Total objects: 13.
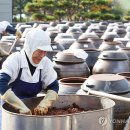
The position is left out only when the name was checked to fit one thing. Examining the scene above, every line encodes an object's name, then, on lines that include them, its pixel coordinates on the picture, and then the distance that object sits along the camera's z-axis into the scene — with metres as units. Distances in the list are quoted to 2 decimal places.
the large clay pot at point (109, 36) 10.92
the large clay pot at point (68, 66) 6.62
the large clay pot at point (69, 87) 5.00
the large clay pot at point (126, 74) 5.68
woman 3.53
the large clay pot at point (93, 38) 10.66
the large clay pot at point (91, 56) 7.77
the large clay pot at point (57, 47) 8.88
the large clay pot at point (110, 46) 9.35
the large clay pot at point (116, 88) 4.44
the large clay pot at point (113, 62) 6.63
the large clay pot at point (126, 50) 8.04
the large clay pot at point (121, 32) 14.69
